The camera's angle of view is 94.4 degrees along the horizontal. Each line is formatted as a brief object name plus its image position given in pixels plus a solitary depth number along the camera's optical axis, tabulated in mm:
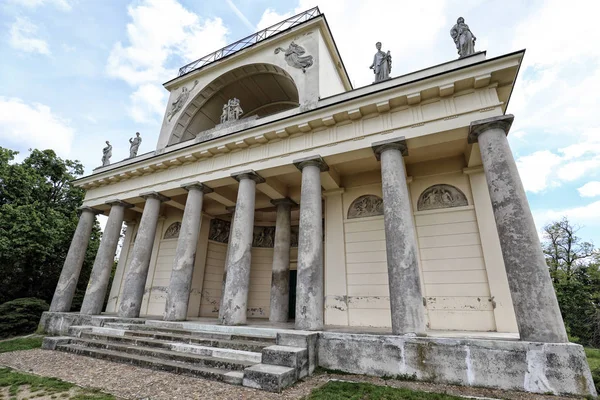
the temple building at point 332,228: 5262
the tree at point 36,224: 13477
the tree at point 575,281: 18453
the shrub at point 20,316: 11268
